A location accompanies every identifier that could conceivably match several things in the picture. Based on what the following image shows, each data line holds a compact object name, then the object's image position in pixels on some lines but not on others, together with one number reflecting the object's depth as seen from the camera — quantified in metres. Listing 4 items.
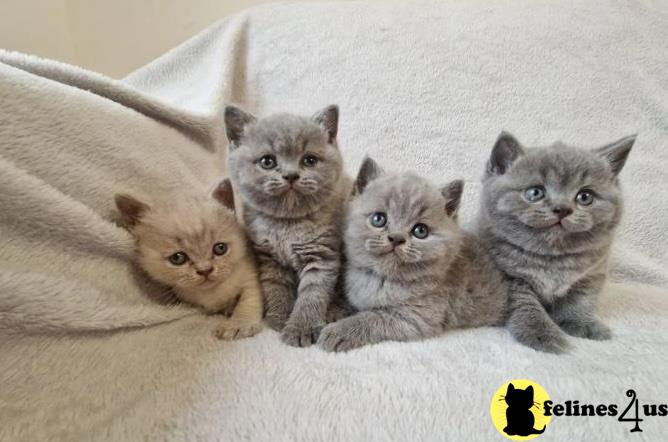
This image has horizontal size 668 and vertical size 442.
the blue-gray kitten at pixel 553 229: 0.30
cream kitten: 0.31
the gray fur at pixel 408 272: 0.29
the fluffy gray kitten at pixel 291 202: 0.32
